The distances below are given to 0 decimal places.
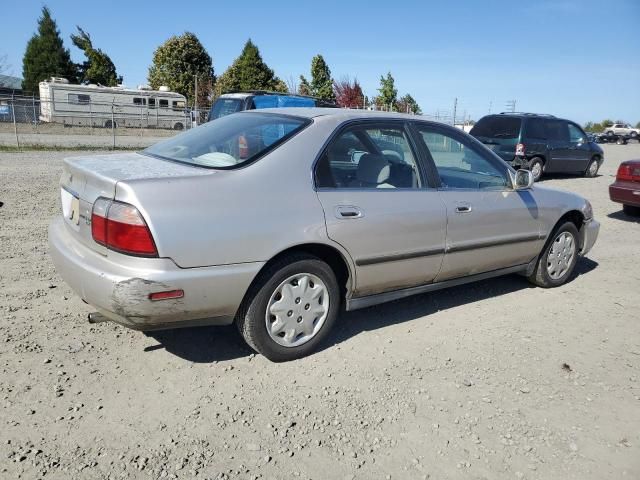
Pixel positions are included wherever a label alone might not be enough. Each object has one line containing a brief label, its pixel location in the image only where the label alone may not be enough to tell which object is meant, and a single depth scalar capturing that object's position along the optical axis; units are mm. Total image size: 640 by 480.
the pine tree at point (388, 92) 36112
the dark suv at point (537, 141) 12727
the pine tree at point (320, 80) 36281
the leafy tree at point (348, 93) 38438
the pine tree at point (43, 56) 42344
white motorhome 29156
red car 8516
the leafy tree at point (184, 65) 42188
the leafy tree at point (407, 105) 37375
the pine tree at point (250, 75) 38219
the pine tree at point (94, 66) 44906
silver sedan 2760
